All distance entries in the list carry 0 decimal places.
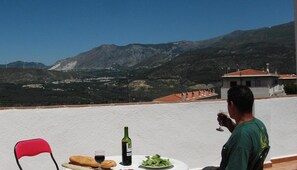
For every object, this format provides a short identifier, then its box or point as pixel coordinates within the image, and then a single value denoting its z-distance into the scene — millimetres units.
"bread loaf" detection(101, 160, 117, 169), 2596
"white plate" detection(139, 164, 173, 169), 2623
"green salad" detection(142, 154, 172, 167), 2668
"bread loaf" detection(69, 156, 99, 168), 2618
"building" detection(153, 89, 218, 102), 40175
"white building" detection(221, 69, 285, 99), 64250
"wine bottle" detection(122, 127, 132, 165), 2740
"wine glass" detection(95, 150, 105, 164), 2598
